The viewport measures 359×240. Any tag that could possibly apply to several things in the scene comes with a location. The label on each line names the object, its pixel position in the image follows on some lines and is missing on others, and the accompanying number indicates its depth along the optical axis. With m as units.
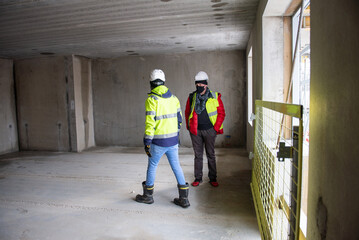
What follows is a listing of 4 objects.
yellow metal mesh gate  1.28
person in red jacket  3.61
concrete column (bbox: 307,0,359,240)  0.87
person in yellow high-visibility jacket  2.96
